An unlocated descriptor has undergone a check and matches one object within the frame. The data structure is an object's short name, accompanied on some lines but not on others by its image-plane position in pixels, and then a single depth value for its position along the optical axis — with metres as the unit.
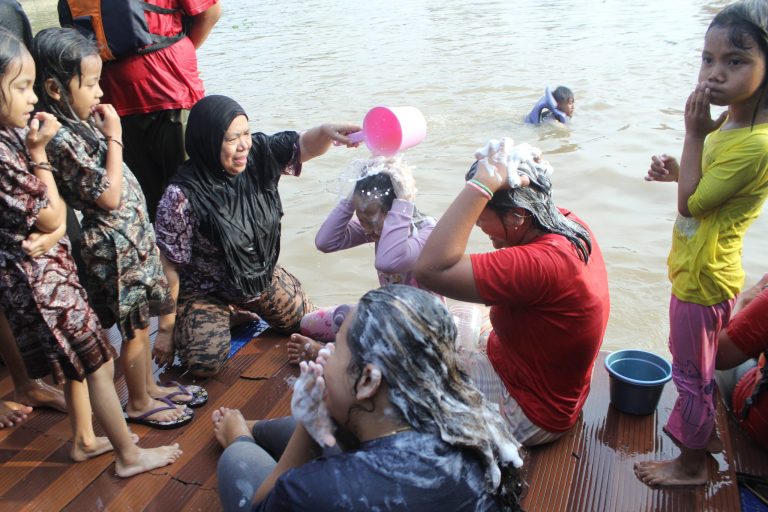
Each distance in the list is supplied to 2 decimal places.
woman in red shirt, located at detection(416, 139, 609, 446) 2.10
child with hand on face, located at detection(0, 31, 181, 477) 2.14
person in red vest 3.51
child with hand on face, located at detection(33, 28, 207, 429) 2.43
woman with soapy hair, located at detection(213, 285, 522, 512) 1.44
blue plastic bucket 2.62
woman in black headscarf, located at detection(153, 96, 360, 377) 3.16
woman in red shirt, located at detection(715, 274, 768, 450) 2.45
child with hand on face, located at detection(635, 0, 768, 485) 2.13
